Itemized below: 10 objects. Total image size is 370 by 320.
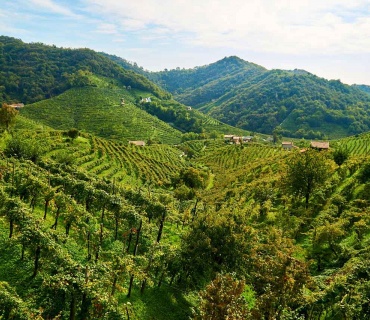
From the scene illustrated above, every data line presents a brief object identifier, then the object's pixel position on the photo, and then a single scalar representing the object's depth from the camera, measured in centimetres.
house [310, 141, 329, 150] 10084
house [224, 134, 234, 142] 17380
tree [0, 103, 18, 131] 8125
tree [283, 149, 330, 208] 4900
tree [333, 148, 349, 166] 6775
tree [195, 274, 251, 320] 1789
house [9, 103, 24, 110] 18362
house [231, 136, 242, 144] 16540
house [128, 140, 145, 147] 12838
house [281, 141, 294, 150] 15860
